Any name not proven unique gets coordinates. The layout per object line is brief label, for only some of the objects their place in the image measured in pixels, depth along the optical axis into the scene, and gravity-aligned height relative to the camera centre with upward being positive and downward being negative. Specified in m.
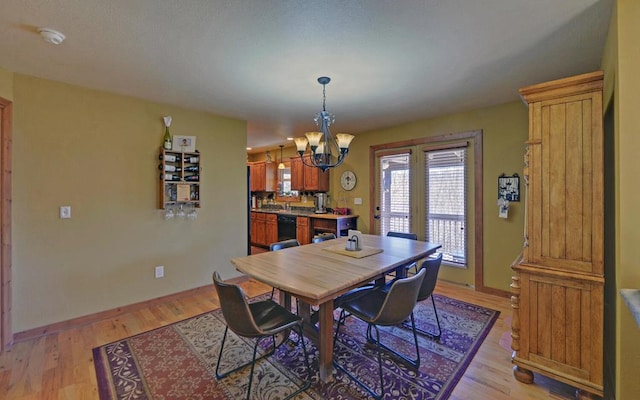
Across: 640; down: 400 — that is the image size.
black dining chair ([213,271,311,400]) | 1.70 -0.82
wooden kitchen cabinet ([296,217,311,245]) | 5.37 -0.60
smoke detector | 1.84 +1.10
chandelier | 2.71 +0.57
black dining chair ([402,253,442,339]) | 2.30 -0.65
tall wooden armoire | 1.75 -0.28
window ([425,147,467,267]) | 3.91 -0.01
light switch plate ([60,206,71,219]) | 2.78 -0.13
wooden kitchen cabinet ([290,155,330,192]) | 5.64 +0.46
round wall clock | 5.18 +0.38
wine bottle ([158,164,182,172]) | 3.32 +0.38
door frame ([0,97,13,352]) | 2.38 -0.19
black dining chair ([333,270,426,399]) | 1.83 -0.79
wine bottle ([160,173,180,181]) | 3.30 +0.27
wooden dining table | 1.76 -0.52
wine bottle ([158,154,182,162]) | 3.32 +0.50
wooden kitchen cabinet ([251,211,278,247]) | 6.21 -0.67
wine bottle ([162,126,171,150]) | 3.34 +0.72
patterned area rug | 1.88 -1.28
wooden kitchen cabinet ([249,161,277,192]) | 6.93 +0.59
